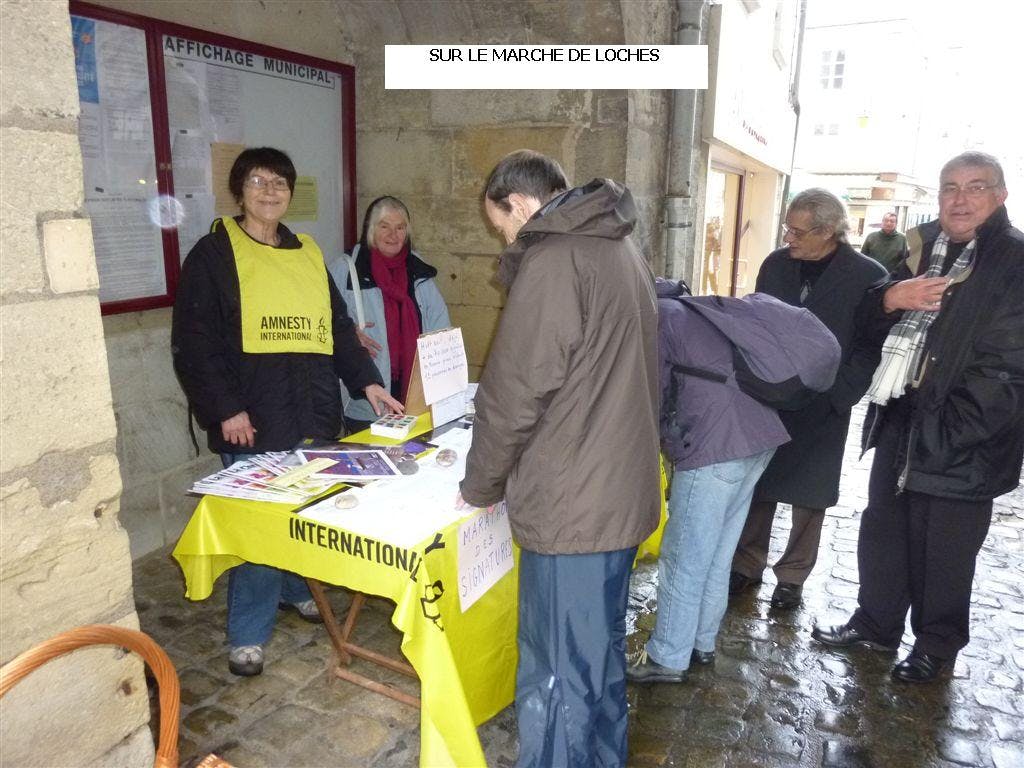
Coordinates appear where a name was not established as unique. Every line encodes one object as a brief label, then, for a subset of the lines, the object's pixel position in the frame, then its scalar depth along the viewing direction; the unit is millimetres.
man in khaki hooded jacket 1897
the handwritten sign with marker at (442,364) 2885
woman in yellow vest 2676
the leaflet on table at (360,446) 2793
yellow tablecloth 2020
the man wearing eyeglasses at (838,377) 3068
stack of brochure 2320
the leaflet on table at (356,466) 2502
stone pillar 1558
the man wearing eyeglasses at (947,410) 2596
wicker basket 1328
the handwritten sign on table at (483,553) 2227
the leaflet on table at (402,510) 2111
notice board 3270
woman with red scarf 3621
